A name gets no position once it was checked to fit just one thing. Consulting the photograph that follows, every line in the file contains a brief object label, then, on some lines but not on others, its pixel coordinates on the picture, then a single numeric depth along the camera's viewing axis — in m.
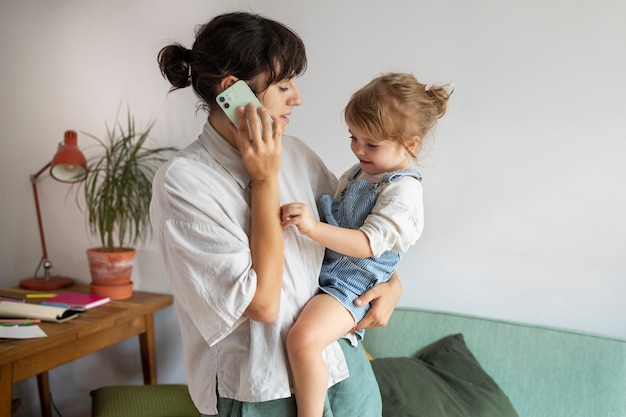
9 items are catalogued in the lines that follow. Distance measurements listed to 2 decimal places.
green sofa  2.01
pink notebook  2.44
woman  1.12
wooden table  2.02
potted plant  2.55
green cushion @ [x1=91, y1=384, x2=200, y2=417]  2.21
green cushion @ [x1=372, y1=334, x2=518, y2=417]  1.95
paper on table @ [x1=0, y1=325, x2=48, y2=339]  2.09
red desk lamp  2.59
